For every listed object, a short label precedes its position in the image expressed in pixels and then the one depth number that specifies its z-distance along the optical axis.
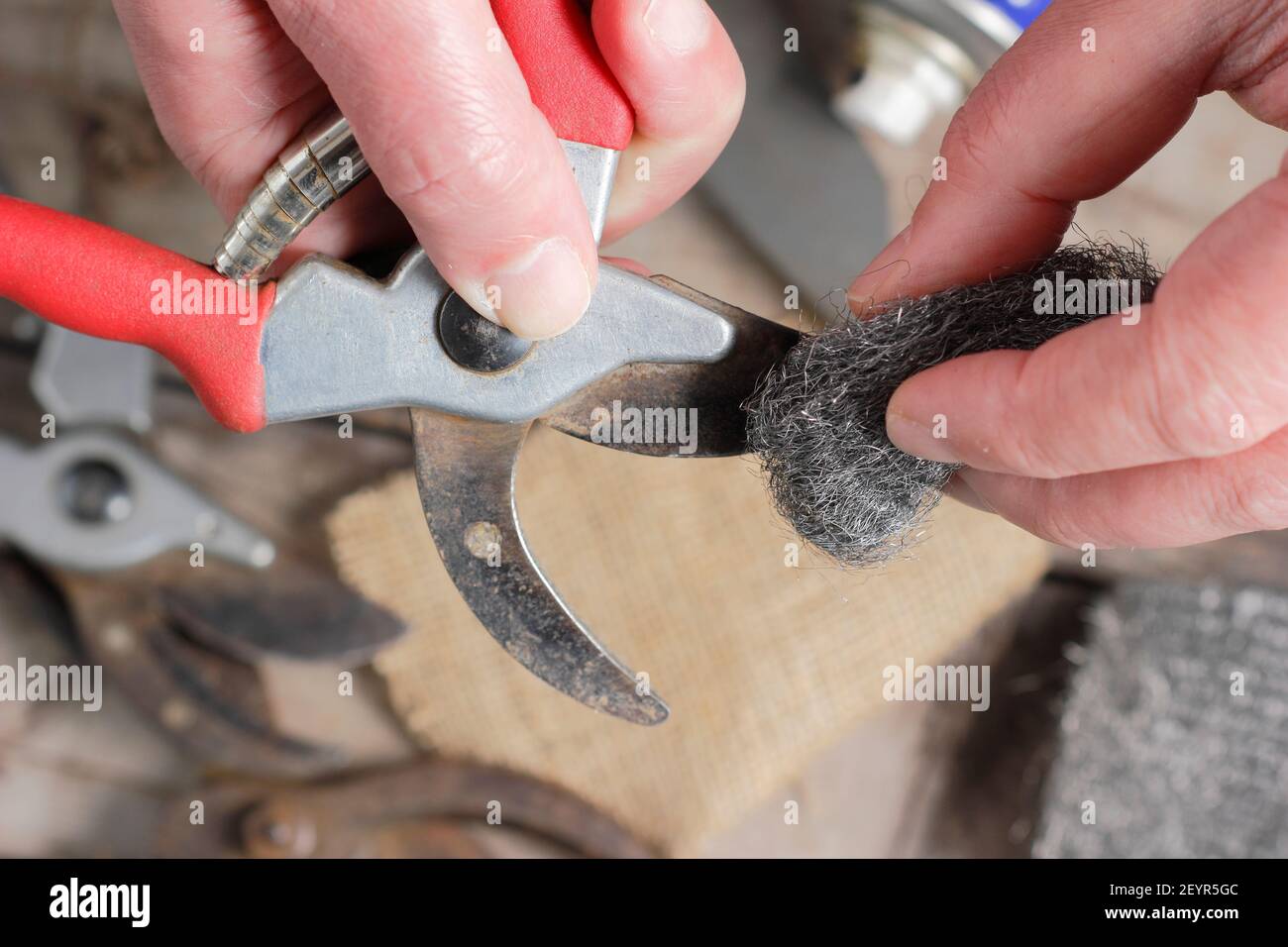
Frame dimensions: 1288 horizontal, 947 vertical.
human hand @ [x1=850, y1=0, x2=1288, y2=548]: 0.19
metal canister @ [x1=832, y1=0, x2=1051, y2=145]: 0.29
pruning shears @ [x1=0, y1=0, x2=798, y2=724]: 0.23
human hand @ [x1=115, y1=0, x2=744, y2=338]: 0.20
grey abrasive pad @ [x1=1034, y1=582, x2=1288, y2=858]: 0.35
